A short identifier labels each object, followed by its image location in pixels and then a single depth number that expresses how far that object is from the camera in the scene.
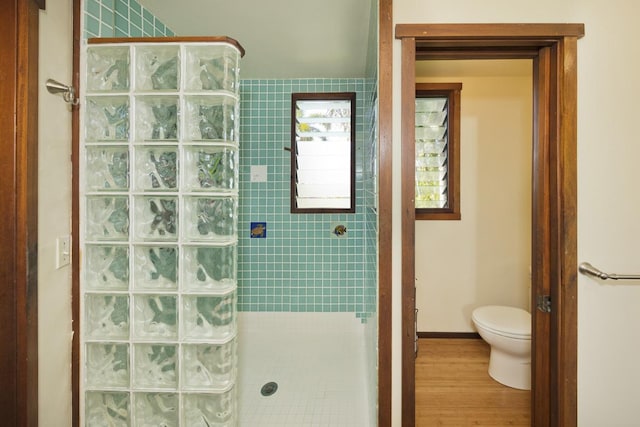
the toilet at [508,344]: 1.88
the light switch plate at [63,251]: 1.14
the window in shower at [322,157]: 2.49
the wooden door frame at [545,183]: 1.16
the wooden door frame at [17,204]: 1.01
